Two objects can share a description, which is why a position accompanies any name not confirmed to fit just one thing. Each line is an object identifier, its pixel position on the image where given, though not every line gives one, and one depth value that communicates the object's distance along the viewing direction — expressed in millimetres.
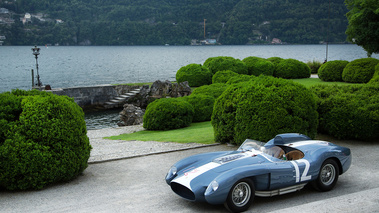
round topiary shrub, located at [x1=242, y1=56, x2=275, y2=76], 32344
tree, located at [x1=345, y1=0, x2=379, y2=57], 24094
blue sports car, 6082
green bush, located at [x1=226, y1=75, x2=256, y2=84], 20053
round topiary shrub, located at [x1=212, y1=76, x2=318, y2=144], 9856
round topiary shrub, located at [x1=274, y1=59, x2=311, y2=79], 32125
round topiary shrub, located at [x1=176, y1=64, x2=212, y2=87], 31297
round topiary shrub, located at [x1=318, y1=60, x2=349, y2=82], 28109
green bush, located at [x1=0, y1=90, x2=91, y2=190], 7152
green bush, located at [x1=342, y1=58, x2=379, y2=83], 25727
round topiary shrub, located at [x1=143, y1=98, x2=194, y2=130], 16562
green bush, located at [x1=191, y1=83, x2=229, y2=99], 20078
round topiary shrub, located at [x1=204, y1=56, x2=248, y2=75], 31766
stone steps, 32344
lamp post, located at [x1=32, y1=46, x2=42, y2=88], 30616
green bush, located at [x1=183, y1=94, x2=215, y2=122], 18422
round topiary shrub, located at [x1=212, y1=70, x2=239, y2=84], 27344
